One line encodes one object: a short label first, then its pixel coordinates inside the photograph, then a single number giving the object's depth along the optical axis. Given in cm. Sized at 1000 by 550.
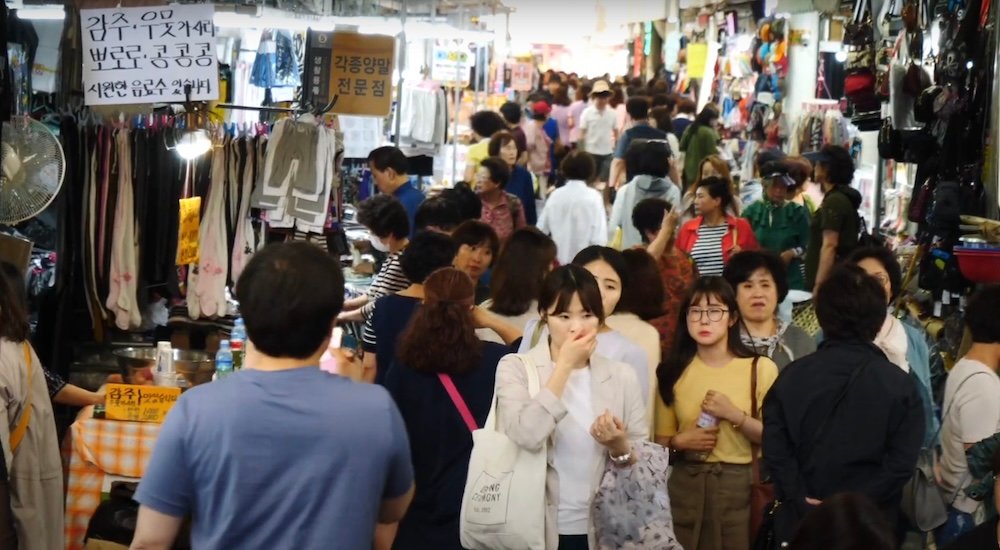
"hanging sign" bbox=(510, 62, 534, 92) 2197
